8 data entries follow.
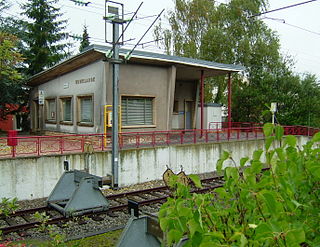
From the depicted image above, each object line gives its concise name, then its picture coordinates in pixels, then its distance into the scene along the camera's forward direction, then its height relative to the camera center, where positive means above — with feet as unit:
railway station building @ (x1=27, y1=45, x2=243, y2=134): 50.47 +5.64
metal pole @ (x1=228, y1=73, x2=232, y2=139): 66.29 +4.06
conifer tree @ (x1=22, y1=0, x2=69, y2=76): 88.84 +24.54
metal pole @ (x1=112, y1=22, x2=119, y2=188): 36.83 +0.88
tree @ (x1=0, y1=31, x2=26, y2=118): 51.41 +8.16
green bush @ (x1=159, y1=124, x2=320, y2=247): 4.90 -1.60
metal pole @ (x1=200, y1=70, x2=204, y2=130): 63.93 +8.34
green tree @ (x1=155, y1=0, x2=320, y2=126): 92.68 +23.28
